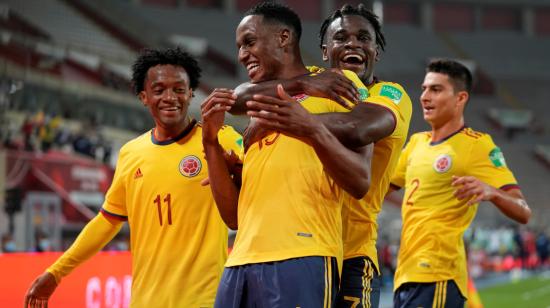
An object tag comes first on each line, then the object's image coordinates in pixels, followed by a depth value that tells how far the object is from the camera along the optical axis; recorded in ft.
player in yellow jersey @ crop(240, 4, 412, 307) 31.12
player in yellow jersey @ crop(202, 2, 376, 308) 23.66
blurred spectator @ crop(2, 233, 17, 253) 80.94
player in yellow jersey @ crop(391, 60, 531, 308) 41.42
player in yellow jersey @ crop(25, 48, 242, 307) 35.22
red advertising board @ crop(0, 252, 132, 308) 40.16
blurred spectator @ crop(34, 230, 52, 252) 85.35
